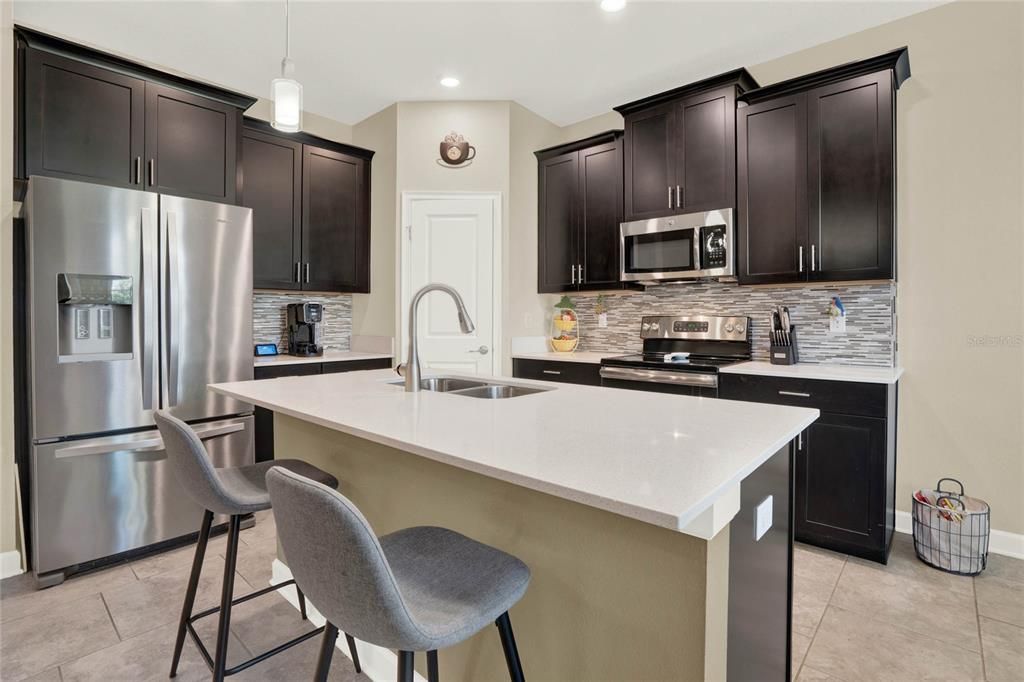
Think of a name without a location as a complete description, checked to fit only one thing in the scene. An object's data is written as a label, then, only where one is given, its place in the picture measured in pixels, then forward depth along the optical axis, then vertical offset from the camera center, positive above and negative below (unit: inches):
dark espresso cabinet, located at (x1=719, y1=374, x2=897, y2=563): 98.0 -25.9
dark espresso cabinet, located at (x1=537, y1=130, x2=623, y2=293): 150.3 +36.1
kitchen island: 37.2 -16.6
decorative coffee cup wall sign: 155.3 +54.4
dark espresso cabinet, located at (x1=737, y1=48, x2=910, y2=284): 104.6 +33.9
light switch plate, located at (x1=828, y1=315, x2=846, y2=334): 119.8 +1.9
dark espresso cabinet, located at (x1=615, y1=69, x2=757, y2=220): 125.3 +47.0
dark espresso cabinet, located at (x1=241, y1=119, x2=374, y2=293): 143.3 +36.8
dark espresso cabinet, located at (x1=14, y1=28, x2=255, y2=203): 98.3 +44.0
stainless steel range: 121.4 -6.1
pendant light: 77.0 +34.8
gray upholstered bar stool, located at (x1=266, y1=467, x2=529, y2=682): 32.8 -18.9
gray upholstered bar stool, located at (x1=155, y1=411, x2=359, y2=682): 57.5 -18.9
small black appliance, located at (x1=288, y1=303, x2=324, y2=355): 150.4 +1.4
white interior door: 157.5 +20.2
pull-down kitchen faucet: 75.5 -1.3
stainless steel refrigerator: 92.5 -3.9
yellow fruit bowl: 164.9 -3.7
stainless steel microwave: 125.7 +21.9
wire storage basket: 93.7 -36.6
